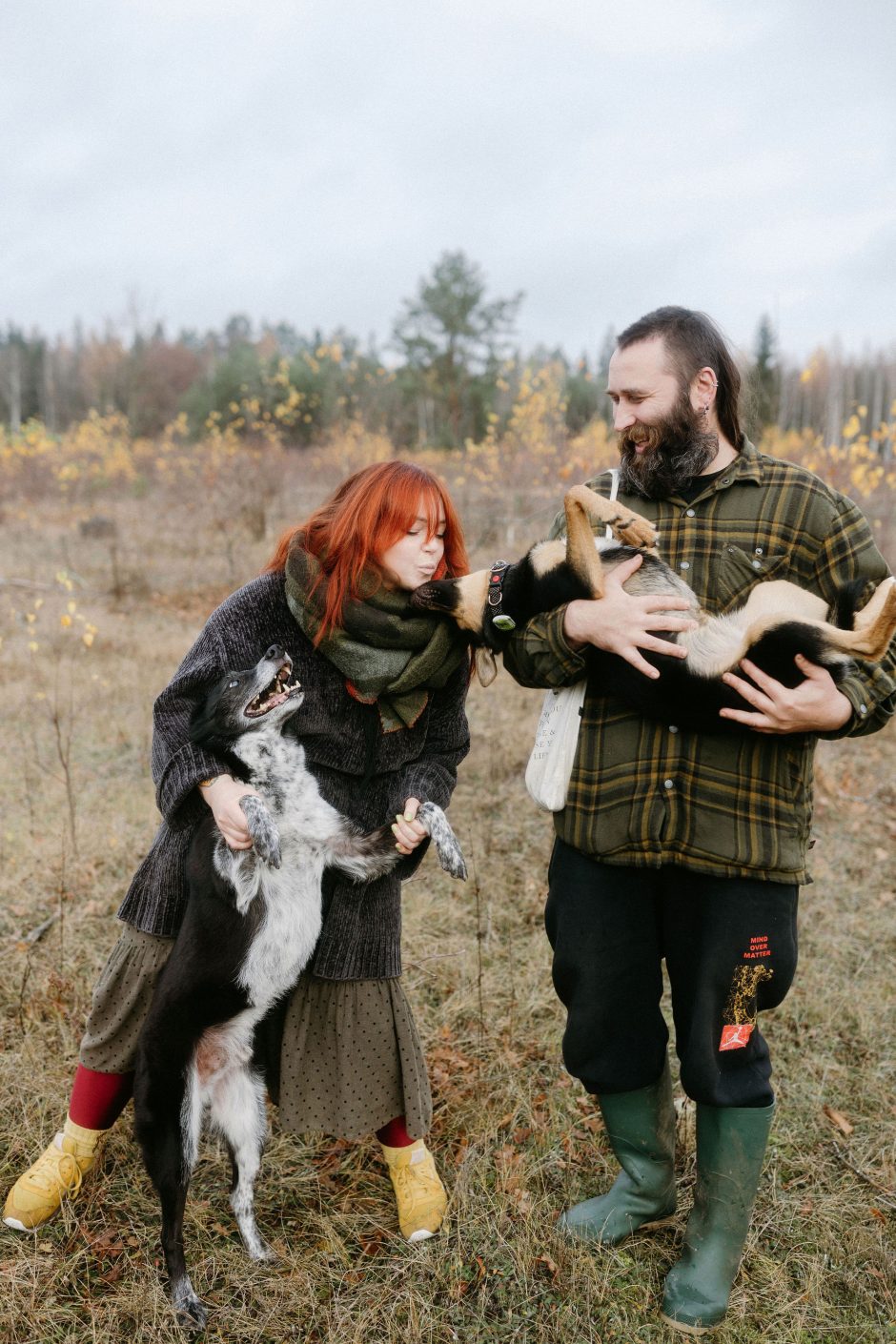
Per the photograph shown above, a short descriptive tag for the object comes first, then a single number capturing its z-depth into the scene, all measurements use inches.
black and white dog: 78.2
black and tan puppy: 73.9
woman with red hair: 82.3
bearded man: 74.5
